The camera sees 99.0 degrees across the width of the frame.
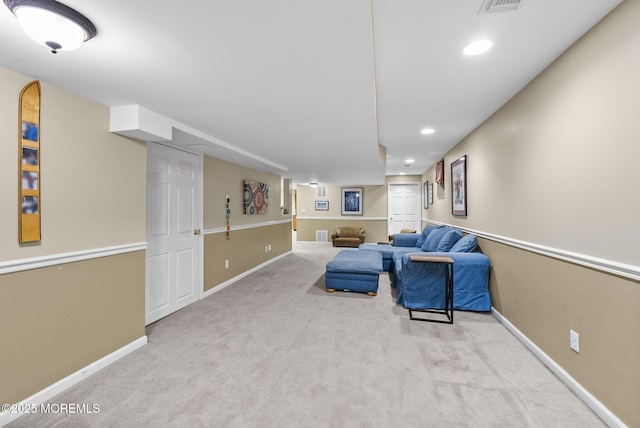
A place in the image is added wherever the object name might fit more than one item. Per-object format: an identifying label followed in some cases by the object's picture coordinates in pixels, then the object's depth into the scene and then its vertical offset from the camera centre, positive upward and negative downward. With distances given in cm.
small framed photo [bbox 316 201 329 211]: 952 +25
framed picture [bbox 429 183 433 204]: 653 +46
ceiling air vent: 137 +105
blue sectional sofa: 321 -84
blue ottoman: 395 -93
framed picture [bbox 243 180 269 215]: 505 +31
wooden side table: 297 -82
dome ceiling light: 112 +83
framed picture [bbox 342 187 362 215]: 920 +41
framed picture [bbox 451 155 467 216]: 399 +40
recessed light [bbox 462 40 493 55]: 173 +108
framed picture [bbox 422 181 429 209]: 702 +52
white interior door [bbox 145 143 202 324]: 307 -22
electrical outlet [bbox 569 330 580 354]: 179 -86
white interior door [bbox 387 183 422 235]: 859 +17
